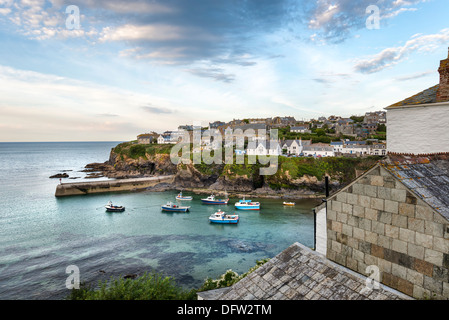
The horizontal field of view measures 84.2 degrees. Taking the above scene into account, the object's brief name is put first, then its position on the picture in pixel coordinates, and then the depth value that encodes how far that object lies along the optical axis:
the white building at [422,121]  8.18
